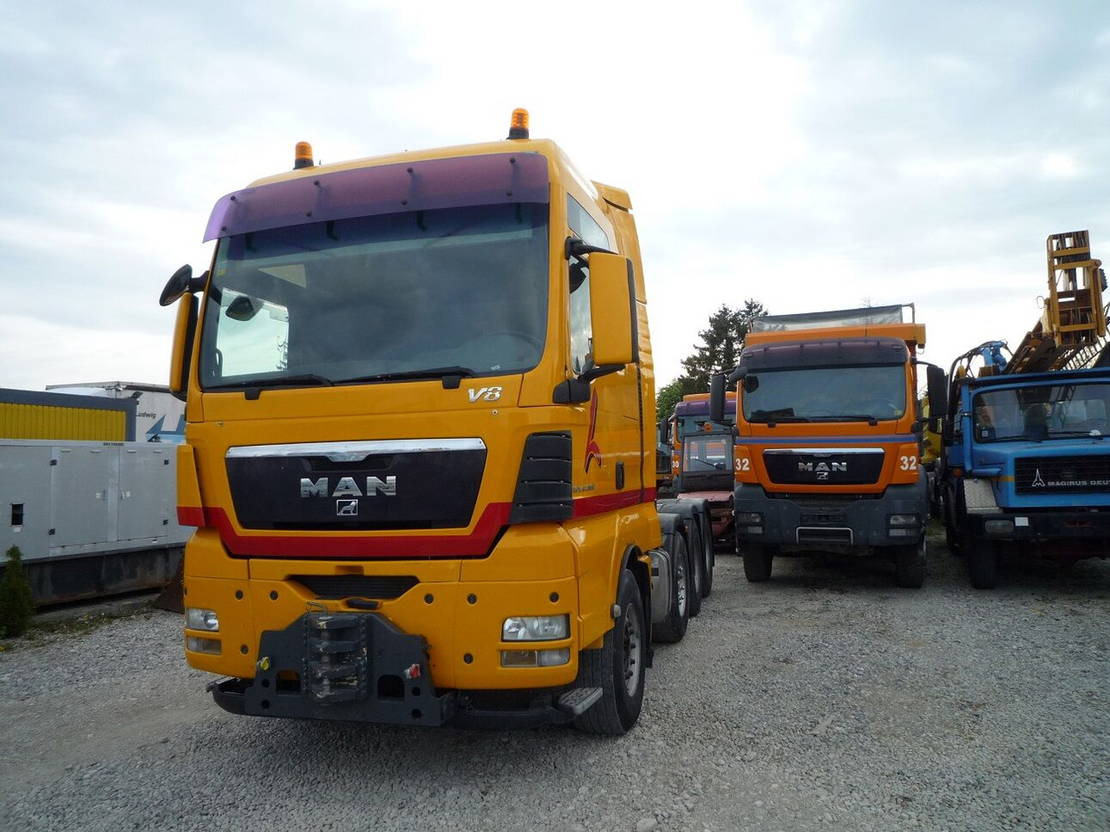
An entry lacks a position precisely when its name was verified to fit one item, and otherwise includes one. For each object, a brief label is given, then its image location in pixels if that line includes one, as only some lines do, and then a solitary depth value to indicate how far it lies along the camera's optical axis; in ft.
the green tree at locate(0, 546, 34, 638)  26.18
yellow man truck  11.76
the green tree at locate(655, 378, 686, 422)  175.57
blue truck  27.66
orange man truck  29.22
